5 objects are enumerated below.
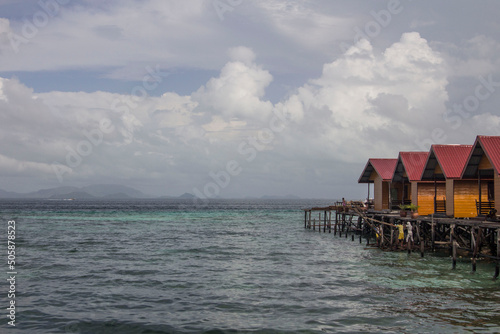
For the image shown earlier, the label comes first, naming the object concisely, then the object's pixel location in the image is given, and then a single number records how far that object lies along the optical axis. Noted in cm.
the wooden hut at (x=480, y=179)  2739
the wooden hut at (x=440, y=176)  3259
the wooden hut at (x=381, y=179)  4594
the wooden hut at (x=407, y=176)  3847
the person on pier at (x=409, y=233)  3048
